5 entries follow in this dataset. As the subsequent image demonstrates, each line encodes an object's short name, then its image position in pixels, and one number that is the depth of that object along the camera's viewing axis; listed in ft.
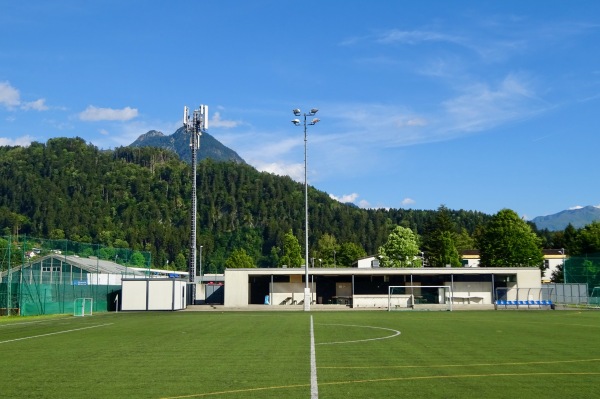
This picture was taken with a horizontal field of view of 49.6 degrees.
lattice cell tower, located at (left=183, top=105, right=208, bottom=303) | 229.04
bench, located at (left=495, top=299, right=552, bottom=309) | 179.73
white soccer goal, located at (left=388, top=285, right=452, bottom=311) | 187.73
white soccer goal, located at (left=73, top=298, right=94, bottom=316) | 146.49
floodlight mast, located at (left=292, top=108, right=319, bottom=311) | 161.27
